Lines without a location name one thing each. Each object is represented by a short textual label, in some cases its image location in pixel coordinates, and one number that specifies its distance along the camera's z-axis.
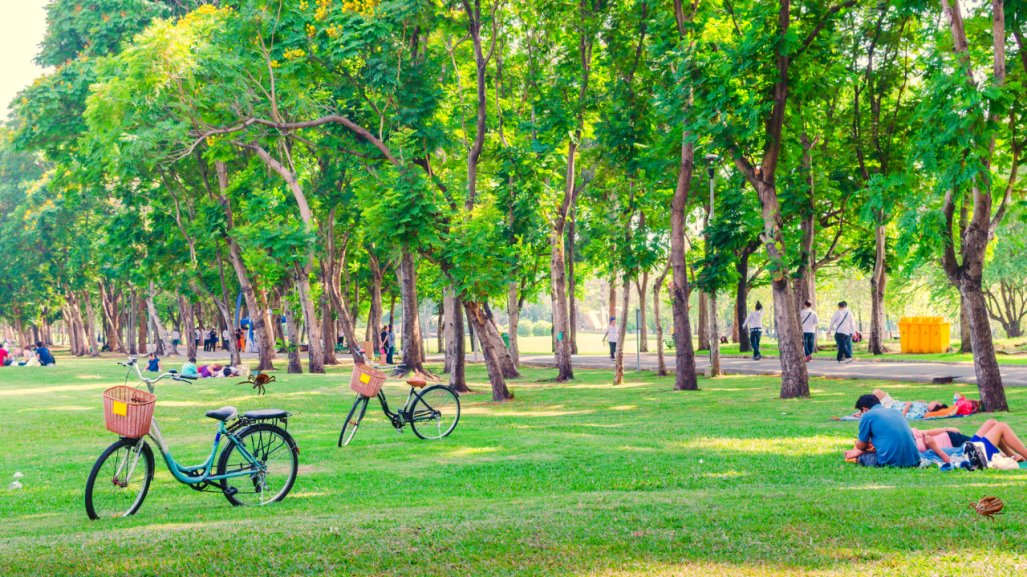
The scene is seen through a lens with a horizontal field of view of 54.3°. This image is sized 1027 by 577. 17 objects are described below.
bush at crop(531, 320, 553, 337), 159.81
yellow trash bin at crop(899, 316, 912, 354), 36.03
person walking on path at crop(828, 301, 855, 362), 32.03
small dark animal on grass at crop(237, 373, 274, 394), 25.03
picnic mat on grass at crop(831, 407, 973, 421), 16.17
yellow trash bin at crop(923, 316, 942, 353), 35.78
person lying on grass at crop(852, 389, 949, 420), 15.93
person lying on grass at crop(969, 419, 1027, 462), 11.29
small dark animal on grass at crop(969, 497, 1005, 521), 7.88
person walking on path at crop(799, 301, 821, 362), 33.84
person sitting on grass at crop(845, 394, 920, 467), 11.30
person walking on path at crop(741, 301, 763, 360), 35.84
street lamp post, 28.91
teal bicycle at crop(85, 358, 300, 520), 8.73
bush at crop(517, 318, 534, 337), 160.62
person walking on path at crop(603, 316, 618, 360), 42.28
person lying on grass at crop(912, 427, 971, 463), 11.43
